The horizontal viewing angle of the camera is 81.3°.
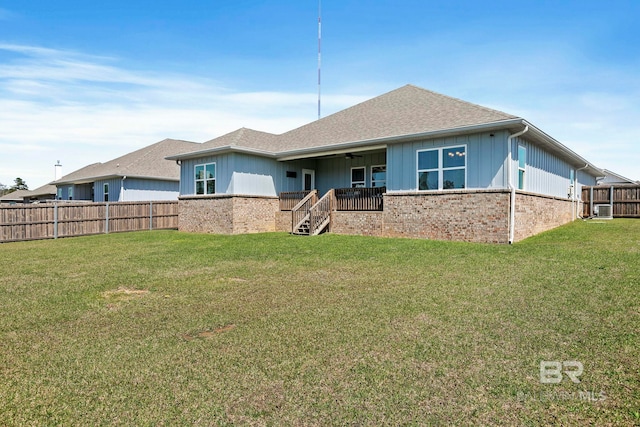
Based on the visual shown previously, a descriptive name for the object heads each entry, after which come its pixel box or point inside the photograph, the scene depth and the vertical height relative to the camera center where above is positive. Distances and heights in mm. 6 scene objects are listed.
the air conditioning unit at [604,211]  19547 -55
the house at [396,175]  11953 +1383
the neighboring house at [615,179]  31750 +2834
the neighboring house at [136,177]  24531 +2010
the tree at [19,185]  64875 +3634
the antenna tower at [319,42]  22006 +10079
